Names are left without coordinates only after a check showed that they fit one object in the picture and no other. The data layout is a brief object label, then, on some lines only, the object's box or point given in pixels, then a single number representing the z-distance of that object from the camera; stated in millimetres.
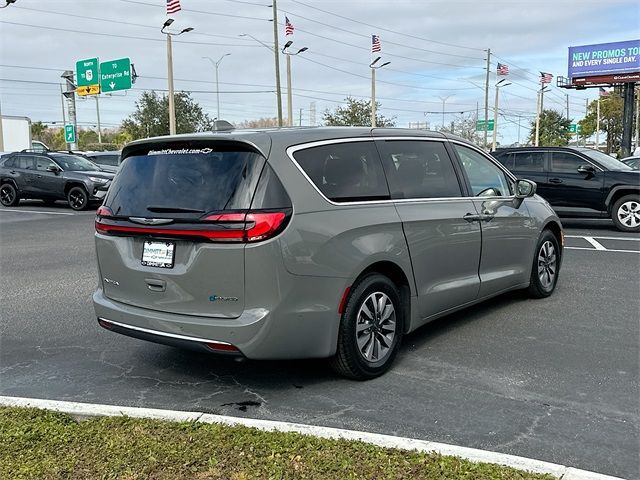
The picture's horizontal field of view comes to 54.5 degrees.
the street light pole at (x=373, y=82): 45688
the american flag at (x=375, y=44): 43375
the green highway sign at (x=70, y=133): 36344
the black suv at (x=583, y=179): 12414
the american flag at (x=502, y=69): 53406
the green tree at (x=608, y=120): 76000
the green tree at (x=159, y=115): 55062
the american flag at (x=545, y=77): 57000
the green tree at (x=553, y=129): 88625
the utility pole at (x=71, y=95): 34878
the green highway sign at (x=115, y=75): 39594
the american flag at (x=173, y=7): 28094
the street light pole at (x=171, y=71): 29328
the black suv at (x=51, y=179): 18188
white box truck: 44469
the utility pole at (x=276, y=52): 35478
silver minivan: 3896
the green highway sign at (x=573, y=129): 95594
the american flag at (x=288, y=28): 36812
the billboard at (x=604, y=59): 55844
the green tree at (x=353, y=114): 59719
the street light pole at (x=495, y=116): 61188
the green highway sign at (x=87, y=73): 40656
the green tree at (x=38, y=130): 97294
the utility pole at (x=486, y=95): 65181
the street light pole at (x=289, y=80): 38031
